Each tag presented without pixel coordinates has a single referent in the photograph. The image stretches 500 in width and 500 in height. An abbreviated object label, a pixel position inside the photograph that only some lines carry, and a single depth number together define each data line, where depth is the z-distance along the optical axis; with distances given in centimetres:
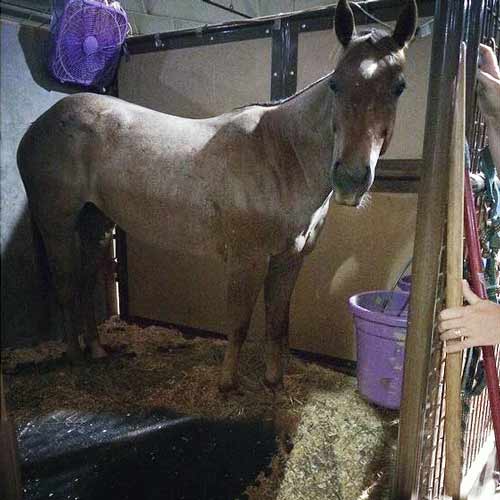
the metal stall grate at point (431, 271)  87
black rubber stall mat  146
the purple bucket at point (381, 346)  193
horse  177
